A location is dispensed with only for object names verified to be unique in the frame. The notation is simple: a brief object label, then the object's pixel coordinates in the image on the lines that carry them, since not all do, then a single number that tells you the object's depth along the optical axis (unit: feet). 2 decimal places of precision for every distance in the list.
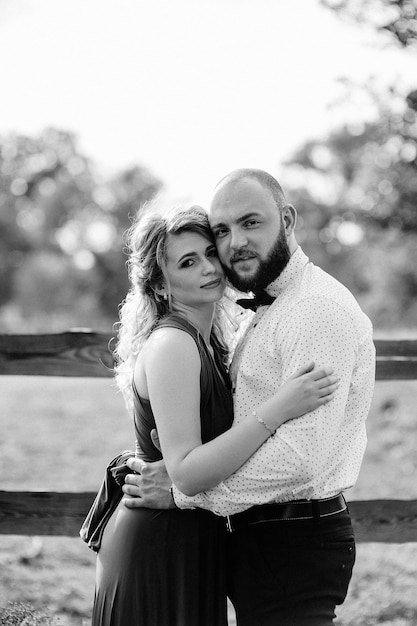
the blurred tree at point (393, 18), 18.29
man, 8.50
